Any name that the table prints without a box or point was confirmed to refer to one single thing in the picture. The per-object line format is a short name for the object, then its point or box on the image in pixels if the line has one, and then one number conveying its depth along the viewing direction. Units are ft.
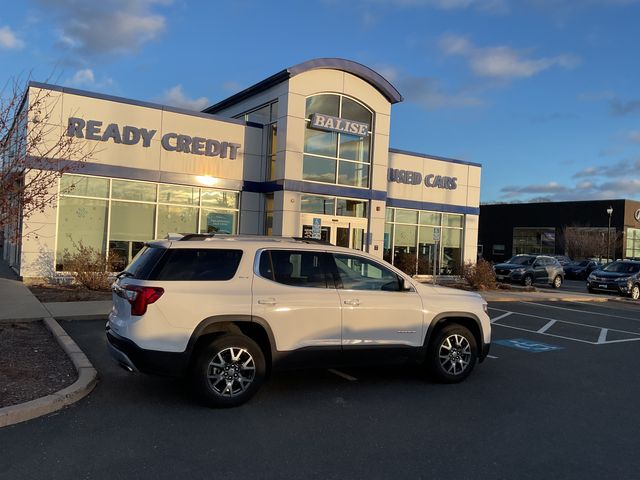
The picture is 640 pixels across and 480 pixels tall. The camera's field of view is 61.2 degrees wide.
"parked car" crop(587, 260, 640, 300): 77.77
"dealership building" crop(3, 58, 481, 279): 53.42
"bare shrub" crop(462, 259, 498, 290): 69.82
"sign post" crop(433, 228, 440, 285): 59.47
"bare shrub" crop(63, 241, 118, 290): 47.16
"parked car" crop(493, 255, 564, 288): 81.66
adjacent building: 177.99
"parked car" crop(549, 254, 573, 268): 140.56
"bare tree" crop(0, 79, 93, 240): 21.63
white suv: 17.89
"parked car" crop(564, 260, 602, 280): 132.55
